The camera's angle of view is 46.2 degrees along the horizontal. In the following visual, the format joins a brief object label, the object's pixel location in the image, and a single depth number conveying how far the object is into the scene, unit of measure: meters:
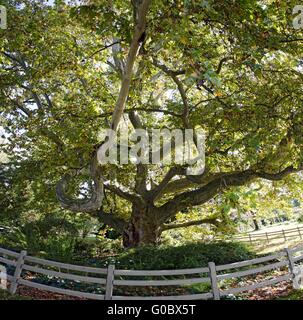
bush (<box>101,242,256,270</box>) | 12.57
